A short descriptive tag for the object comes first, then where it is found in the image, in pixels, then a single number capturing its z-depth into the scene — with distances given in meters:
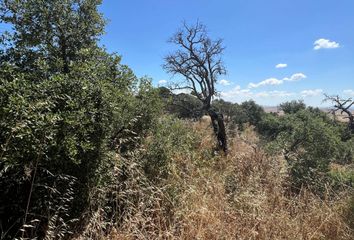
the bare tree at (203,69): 10.68
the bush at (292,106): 24.23
